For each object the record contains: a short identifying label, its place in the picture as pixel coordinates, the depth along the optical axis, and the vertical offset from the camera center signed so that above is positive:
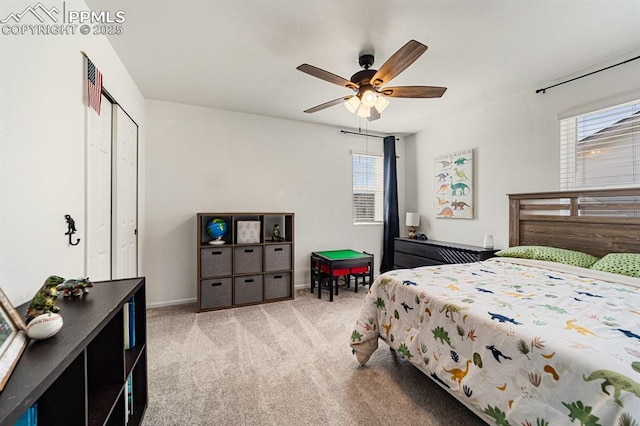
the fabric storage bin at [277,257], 3.55 -0.61
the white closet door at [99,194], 1.81 +0.14
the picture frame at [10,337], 0.70 -0.37
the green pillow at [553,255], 2.39 -0.41
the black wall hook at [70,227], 1.52 -0.09
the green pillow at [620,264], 2.00 -0.41
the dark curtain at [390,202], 4.65 +0.18
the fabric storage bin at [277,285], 3.54 -0.99
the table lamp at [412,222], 4.46 -0.16
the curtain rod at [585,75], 2.31 +1.34
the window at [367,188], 4.64 +0.43
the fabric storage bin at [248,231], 3.45 -0.25
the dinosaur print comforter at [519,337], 0.95 -0.58
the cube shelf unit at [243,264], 3.24 -0.67
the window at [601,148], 2.35 +0.61
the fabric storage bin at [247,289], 3.36 -0.99
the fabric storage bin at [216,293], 3.22 -1.00
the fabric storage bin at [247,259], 3.38 -0.61
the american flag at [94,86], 1.78 +0.88
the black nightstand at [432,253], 3.26 -0.56
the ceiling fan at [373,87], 1.91 +1.04
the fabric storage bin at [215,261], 3.22 -0.61
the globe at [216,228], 3.35 -0.20
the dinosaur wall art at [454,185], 3.76 +0.41
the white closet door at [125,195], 2.39 +0.17
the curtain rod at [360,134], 4.46 +1.36
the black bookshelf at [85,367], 0.66 -0.53
